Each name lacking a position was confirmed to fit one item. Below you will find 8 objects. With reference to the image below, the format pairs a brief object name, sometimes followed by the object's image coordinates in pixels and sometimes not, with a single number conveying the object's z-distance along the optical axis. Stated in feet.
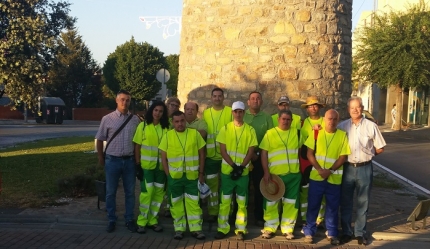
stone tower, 29.22
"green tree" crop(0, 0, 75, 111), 50.45
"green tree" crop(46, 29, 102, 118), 179.22
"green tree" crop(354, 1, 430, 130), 97.25
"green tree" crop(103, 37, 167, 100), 158.40
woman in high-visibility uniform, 24.85
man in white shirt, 23.59
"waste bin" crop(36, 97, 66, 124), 142.51
